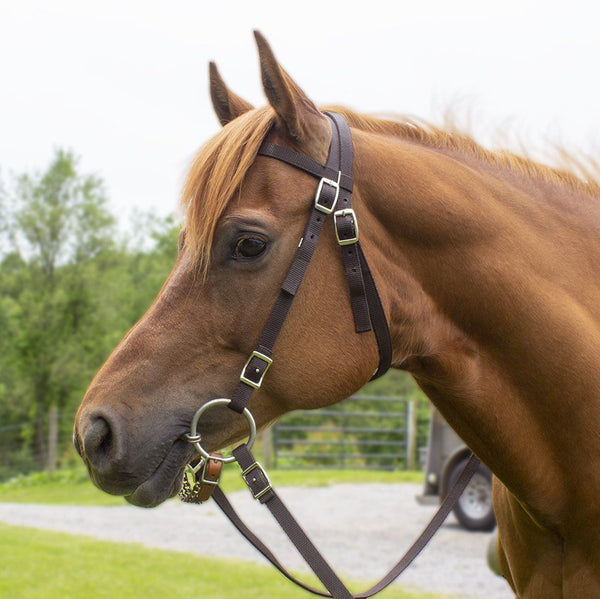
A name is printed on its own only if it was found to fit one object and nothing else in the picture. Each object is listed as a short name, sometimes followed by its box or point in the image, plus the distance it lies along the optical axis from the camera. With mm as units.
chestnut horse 2096
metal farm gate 18203
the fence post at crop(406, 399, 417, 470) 18047
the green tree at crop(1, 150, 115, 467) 23469
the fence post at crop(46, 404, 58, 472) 20188
